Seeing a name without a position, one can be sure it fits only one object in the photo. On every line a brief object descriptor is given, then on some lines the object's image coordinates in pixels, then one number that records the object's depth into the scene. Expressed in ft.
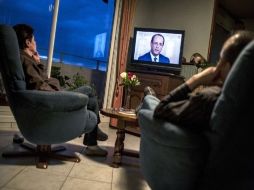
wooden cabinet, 14.55
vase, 9.70
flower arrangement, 9.87
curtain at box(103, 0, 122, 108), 16.02
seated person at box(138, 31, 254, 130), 4.26
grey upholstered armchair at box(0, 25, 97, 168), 6.98
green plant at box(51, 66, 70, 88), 13.30
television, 15.12
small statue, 14.74
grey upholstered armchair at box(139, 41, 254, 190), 3.78
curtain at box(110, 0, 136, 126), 15.57
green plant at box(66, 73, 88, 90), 13.50
